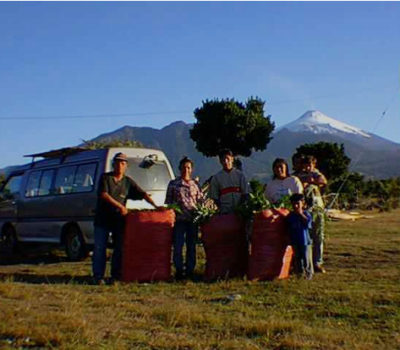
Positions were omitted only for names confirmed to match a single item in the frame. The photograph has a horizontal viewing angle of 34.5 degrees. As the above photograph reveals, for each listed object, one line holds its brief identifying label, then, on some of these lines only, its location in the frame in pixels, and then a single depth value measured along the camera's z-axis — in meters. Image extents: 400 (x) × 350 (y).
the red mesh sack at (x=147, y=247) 8.38
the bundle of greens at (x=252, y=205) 8.31
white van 11.19
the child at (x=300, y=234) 8.02
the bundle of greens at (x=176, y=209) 8.59
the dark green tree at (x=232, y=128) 34.75
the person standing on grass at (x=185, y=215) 8.65
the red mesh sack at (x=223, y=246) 8.36
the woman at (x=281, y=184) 8.48
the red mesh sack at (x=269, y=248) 8.08
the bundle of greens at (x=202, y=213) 8.55
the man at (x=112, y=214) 8.47
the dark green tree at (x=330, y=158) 41.53
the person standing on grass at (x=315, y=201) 8.71
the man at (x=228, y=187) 8.53
